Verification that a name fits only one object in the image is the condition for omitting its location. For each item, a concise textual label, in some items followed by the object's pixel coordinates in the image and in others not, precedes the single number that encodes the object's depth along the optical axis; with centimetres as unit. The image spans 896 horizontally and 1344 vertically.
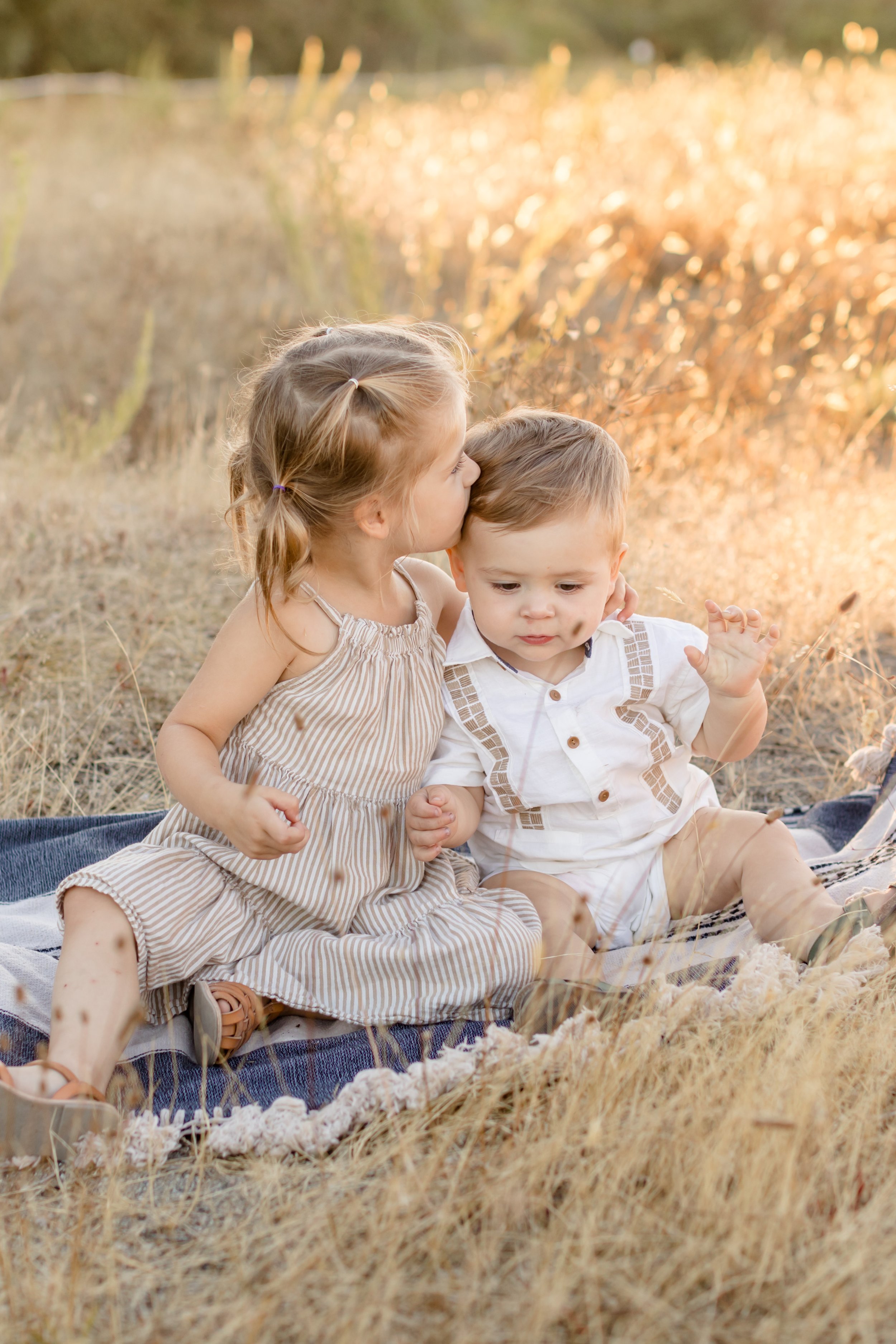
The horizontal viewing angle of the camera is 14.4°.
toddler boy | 229
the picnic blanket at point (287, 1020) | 220
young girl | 224
